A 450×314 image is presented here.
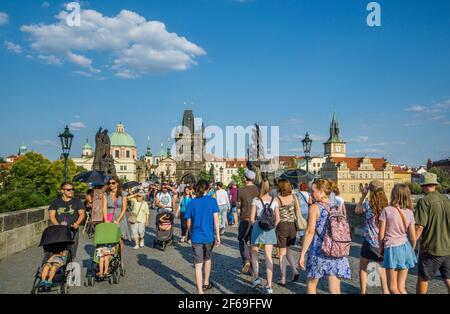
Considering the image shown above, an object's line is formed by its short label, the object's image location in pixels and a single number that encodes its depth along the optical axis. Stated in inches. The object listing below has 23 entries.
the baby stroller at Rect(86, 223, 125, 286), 266.8
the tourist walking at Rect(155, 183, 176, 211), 434.2
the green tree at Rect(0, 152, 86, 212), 2244.8
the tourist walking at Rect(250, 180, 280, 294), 243.6
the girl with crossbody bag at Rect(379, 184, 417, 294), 193.0
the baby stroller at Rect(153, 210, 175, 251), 406.3
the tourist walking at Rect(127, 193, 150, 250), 426.3
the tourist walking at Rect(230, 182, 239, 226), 633.6
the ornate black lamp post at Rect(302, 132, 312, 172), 701.9
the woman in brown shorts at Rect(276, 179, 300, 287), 257.3
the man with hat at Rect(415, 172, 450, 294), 190.1
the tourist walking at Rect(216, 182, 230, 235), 482.3
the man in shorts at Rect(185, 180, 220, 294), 233.8
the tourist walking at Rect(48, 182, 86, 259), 248.2
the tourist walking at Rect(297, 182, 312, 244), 366.3
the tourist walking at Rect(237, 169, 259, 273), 300.2
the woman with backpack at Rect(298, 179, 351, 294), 182.2
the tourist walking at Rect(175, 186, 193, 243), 447.0
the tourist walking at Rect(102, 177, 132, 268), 324.4
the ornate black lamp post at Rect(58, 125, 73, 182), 608.1
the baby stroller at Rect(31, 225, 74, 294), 234.1
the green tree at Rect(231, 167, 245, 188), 3403.3
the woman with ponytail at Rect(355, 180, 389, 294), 207.8
